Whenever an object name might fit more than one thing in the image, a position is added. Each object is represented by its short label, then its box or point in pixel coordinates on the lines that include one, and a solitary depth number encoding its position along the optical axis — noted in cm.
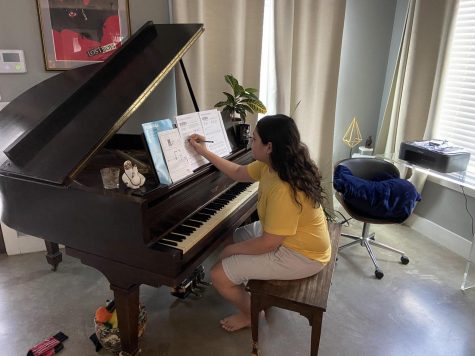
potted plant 242
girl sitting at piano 151
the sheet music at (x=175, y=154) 149
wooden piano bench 149
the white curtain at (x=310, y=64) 282
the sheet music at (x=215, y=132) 182
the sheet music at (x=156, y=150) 142
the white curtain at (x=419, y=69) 279
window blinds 273
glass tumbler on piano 136
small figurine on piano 137
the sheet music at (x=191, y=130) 163
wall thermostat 229
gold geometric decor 329
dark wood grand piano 133
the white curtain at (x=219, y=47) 257
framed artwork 231
